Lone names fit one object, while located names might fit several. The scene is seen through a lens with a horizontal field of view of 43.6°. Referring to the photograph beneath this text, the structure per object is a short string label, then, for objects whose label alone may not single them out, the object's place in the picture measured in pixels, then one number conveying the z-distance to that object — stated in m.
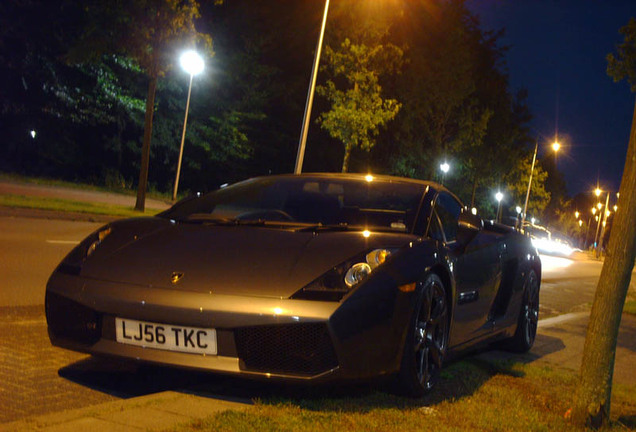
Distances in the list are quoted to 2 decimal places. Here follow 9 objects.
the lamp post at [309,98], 24.53
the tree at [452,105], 51.44
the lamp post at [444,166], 53.67
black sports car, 3.99
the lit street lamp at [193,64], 35.25
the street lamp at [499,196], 66.88
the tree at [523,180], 69.50
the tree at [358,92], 34.09
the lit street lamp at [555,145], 57.44
